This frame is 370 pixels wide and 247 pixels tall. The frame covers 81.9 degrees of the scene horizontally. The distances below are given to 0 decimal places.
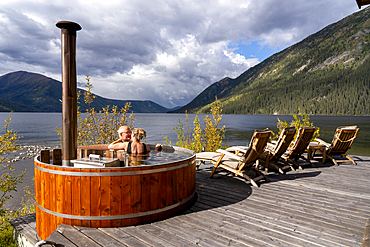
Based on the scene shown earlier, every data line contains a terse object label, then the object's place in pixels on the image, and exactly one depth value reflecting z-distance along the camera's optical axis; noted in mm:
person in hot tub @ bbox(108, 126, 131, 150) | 3917
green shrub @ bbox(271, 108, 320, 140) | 8803
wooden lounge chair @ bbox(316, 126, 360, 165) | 6102
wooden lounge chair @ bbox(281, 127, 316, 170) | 5621
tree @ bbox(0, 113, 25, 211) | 4370
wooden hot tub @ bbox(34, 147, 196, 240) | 2439
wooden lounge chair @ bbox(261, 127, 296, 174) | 5152
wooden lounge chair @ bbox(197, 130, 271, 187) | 4273
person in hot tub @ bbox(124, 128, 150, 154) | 3609
